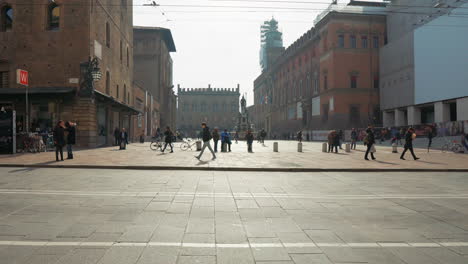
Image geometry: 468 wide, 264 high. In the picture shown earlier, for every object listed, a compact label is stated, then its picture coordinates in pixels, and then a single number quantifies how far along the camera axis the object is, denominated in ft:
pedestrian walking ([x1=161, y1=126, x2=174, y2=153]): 64.56
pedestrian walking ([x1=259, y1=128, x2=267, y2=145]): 121.66
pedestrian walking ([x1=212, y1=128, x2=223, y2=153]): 71.62
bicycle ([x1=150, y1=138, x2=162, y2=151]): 70.46
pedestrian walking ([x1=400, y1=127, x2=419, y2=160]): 50.78
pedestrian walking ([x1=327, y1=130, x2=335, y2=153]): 72.69
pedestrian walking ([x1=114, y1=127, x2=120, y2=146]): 80.53
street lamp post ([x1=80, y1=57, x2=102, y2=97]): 74.54
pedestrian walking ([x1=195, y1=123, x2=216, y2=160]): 50.50
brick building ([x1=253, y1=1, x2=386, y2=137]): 159.43
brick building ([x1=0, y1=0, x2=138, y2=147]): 75.61
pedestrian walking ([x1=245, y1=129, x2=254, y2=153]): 72.38
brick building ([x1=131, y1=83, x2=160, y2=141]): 131.73
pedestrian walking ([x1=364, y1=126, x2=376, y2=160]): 51.19
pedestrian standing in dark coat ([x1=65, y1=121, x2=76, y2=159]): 45.68
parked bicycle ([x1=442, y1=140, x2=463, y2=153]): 71.82
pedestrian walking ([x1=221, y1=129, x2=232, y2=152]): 71.31
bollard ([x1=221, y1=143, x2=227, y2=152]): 70.77
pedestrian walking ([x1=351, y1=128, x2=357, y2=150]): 83.18
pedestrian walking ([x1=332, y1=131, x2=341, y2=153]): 72.28
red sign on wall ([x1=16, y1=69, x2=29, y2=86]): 62.73
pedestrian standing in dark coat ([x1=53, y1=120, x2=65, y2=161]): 44.47
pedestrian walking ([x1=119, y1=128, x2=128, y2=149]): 74.69
